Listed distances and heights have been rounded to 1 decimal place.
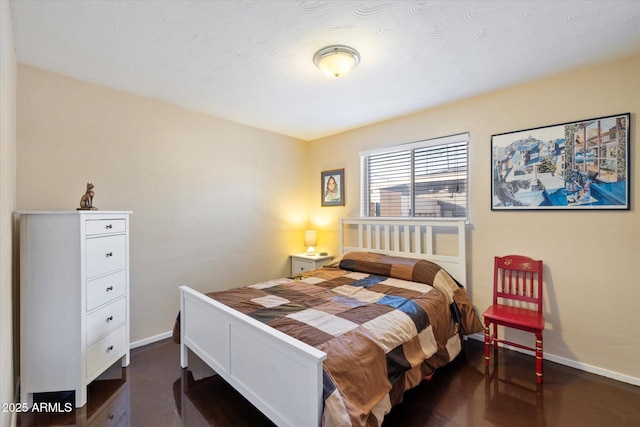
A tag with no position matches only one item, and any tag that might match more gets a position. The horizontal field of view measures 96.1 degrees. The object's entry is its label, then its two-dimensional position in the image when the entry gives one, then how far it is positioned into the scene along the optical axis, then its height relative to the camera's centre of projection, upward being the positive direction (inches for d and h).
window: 121.7 +15.5
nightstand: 153.8 -27.1
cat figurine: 85.1 +4.0
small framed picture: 161.8 +14.4
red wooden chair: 86.4 -30.5
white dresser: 73.7 -23.4
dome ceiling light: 79.9 +43.9
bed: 55.8 -29.0
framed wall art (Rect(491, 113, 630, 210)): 86.7 +14.8
